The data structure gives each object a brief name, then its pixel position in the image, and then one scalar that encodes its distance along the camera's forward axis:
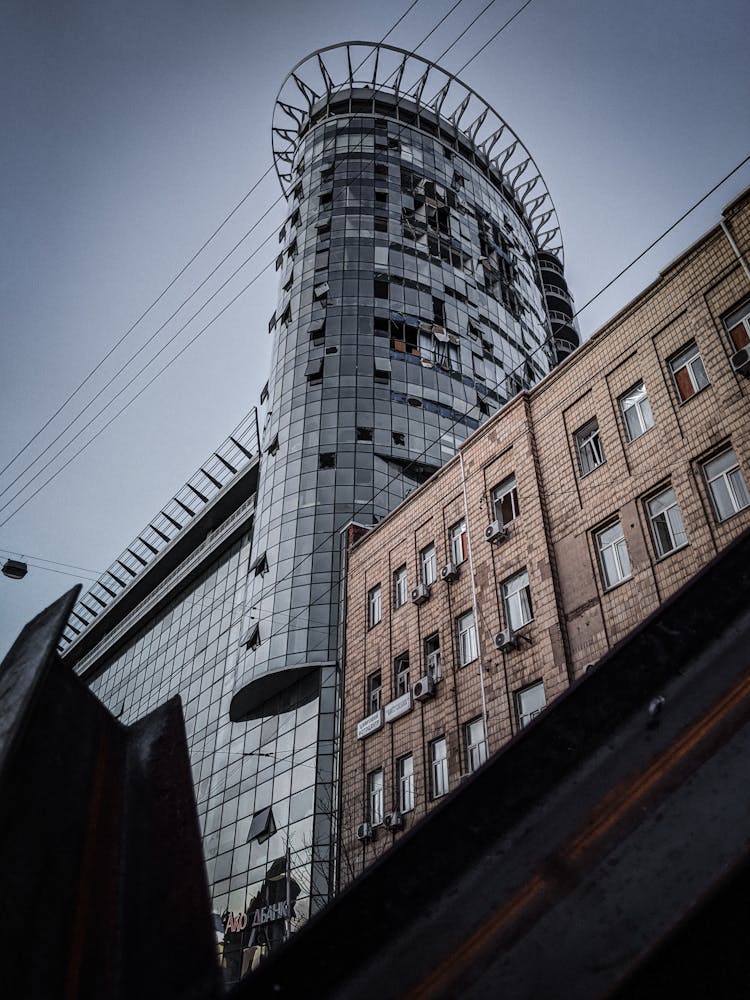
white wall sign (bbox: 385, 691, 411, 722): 20.11
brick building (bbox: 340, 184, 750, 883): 14.55
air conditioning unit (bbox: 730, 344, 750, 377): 13.75
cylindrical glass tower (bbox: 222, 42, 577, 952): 26.41
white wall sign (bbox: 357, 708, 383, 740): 21.11
